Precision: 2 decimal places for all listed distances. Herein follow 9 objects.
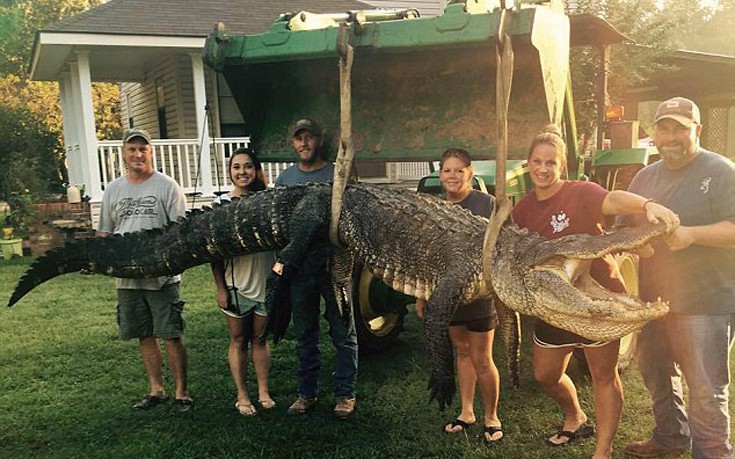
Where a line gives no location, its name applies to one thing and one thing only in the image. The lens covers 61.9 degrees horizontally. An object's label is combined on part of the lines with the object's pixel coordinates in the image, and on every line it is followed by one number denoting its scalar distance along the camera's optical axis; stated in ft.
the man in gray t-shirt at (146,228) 12.67
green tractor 10.36
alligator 8.03
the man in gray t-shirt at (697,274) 8.90
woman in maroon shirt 9.04
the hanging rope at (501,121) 8.07
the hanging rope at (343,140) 9.65
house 34.63
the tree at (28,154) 43.47
